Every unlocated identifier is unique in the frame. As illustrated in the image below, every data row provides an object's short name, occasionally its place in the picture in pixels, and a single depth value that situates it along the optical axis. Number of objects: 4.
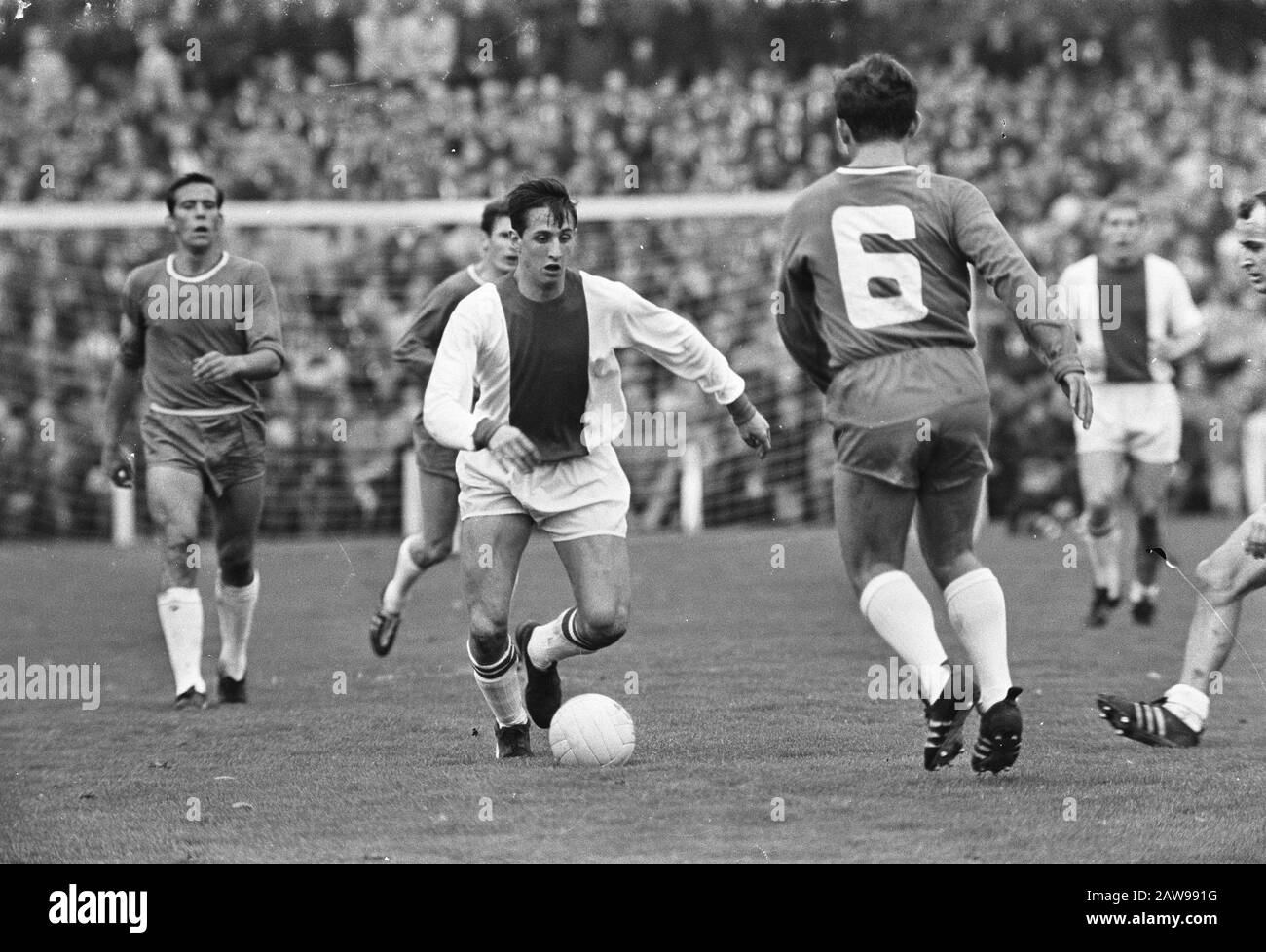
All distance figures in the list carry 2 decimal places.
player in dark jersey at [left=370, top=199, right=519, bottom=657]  10.01
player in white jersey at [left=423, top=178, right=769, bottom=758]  7.57
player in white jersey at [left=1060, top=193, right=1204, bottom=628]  12.03
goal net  18.59
